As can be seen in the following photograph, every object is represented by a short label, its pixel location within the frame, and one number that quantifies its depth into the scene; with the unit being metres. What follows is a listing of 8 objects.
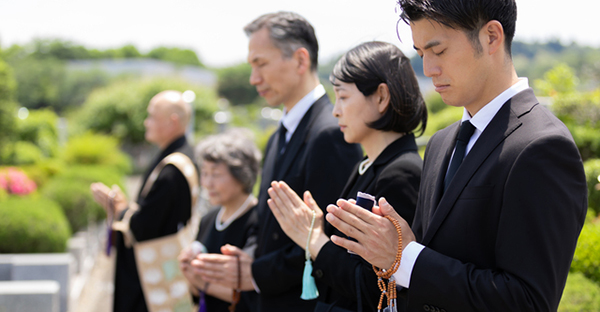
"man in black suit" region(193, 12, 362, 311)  2.74
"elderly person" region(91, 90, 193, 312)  4.48
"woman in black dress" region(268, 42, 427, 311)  2.15
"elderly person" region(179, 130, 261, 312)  3.57
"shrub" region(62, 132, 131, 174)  14.48
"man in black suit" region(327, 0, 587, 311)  1.41
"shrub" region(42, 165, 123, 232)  8.53
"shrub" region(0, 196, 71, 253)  6.24
